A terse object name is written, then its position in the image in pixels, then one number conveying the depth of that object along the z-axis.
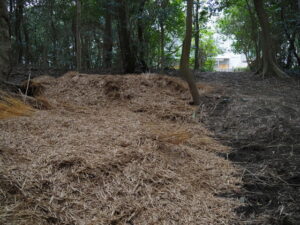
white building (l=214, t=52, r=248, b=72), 36.19
